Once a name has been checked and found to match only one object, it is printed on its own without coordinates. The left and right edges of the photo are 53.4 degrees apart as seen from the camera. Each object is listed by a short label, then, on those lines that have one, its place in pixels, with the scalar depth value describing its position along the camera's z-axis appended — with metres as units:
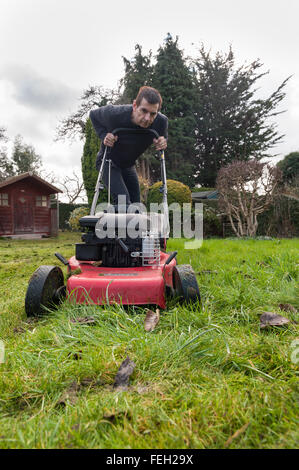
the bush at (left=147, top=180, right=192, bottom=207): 9.48
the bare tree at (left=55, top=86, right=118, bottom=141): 18.54
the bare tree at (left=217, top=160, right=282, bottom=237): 8.02
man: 2.42
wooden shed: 12.52
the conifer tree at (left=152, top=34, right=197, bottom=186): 18.08
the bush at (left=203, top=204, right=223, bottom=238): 9.66
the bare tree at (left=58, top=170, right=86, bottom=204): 20.91
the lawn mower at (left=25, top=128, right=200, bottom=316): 1.84
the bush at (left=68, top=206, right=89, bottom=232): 11.61
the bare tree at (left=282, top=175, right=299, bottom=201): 9.88
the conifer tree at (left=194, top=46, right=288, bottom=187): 19.78
